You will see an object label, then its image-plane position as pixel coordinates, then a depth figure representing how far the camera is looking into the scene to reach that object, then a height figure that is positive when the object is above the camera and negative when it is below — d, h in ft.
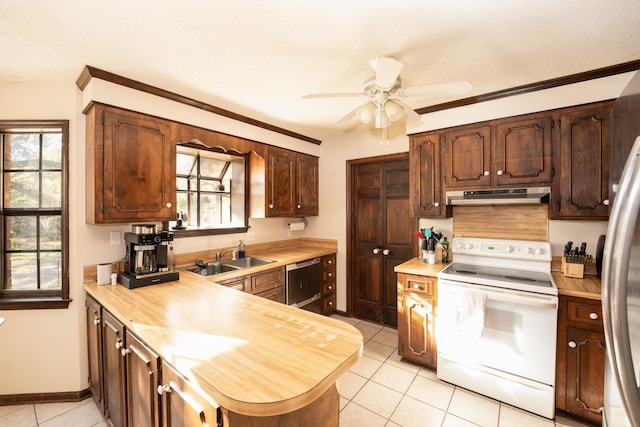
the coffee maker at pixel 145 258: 6.51 -1.16
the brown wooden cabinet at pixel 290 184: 10.56 +1.21
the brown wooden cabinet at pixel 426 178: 8.75 +1.12
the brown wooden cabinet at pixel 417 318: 7.80 -3.20
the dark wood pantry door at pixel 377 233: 10.87 -0.89
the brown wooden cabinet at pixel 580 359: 5.80 -3.28
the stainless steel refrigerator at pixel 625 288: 2.22 -0.69
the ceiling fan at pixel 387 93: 5.29 +2.52
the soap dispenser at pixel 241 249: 10.22 -1.43
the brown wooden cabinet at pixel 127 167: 6.34 +1.16
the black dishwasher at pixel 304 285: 9.96 -2.85
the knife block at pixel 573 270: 6.84 -1.51
